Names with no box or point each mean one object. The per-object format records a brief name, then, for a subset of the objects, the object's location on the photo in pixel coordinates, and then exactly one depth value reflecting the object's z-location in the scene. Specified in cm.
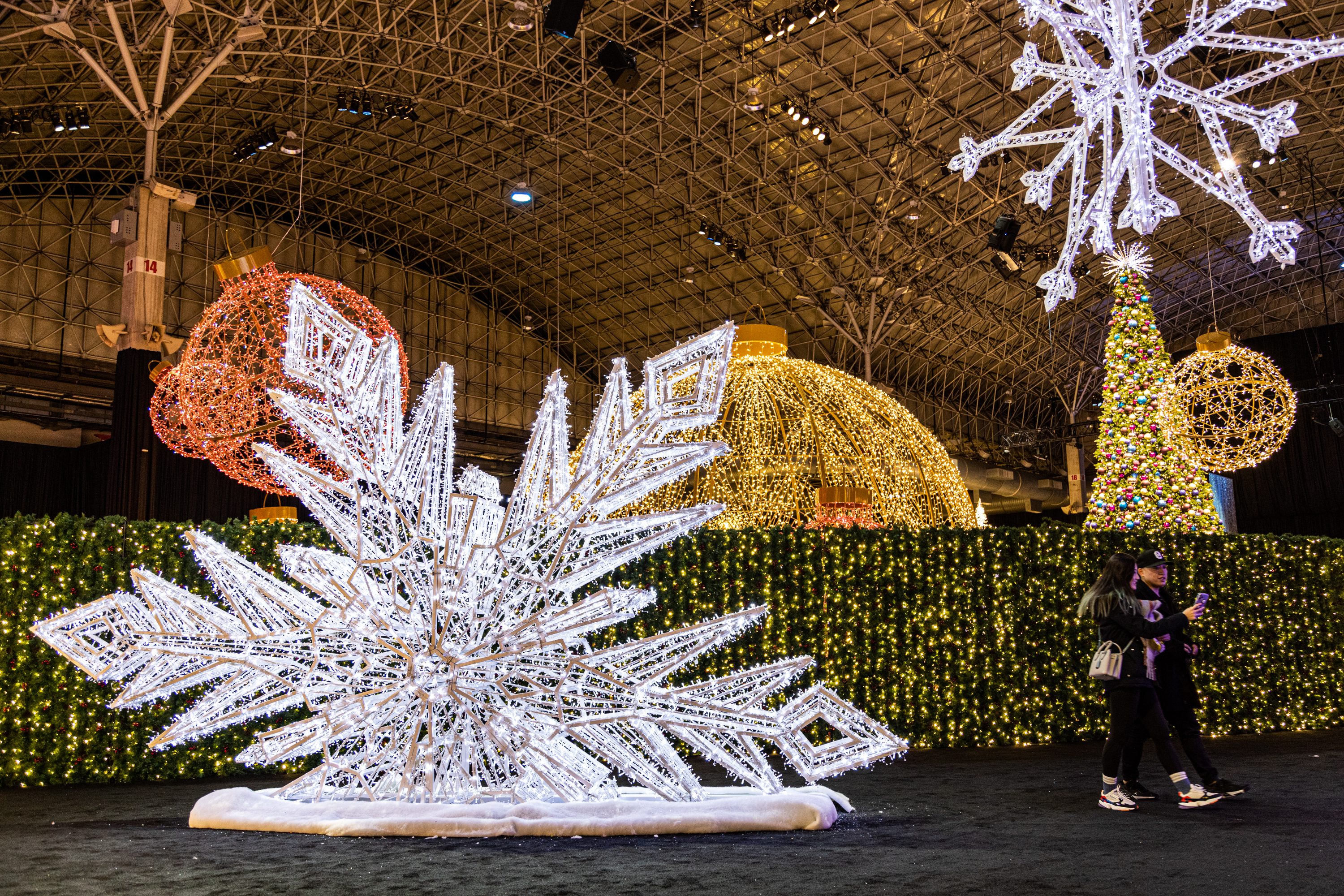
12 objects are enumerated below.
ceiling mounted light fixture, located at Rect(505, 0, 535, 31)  1395
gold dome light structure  790
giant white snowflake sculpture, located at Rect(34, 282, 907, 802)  413
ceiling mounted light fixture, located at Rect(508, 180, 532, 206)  2048
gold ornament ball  1005
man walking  480
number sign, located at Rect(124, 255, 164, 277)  1207
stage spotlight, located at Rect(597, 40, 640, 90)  1362
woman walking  475
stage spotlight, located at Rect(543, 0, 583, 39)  1095
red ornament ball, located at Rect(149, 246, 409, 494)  768
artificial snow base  394
